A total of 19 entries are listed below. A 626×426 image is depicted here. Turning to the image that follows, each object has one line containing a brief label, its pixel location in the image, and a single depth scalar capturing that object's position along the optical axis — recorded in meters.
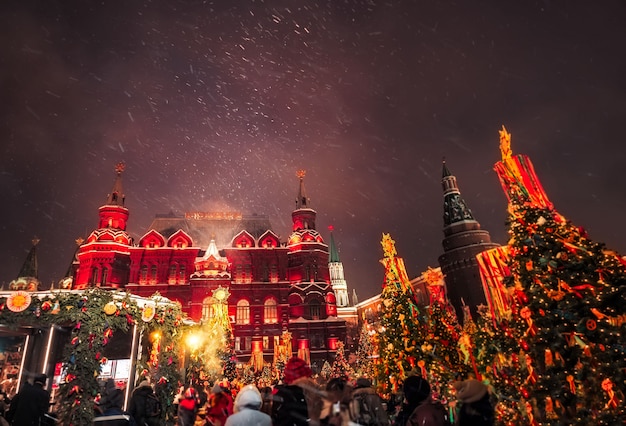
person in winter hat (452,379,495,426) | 3.16
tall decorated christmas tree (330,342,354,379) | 30.48
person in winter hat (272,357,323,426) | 4.31
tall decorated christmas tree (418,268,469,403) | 10.78
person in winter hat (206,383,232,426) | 5.44
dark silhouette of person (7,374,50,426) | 6.53
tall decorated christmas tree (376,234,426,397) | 11.55
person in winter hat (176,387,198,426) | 7.16
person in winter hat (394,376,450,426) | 4.16
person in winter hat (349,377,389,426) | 4.71
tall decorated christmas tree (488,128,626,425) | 5.45
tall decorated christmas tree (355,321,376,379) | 22.06
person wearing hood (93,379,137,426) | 6.25
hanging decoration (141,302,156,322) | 11.42
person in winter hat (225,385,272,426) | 3.70
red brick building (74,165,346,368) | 39.48
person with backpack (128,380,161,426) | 6.95
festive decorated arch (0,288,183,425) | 8.91
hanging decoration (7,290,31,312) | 9.16
